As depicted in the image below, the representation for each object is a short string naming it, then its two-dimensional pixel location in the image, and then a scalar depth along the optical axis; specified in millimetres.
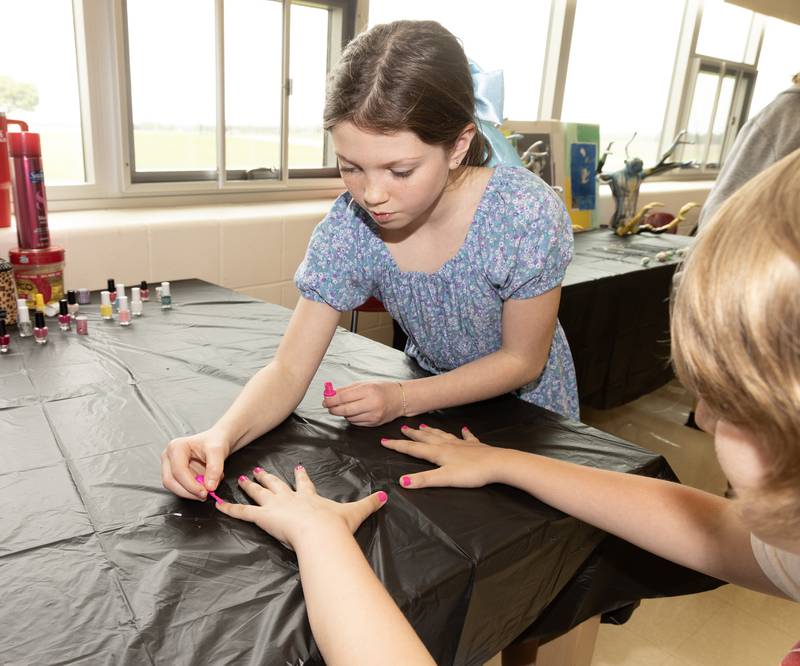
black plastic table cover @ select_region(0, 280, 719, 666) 491
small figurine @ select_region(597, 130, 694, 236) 2910
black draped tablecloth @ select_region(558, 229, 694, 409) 2018
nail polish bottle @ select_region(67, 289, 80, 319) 1276
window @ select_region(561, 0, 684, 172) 3412
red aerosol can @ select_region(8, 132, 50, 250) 1275
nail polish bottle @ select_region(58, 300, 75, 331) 1192
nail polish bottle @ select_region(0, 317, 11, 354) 1052
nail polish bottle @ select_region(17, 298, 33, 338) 1141
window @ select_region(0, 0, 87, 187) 1608
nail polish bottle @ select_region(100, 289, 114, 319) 1262
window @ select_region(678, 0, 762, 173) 4066
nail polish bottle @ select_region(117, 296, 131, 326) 1234
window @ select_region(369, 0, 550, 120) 2684
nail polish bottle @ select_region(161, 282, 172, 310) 1372
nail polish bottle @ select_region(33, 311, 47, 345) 1110
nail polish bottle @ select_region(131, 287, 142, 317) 1303
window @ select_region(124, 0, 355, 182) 1823
